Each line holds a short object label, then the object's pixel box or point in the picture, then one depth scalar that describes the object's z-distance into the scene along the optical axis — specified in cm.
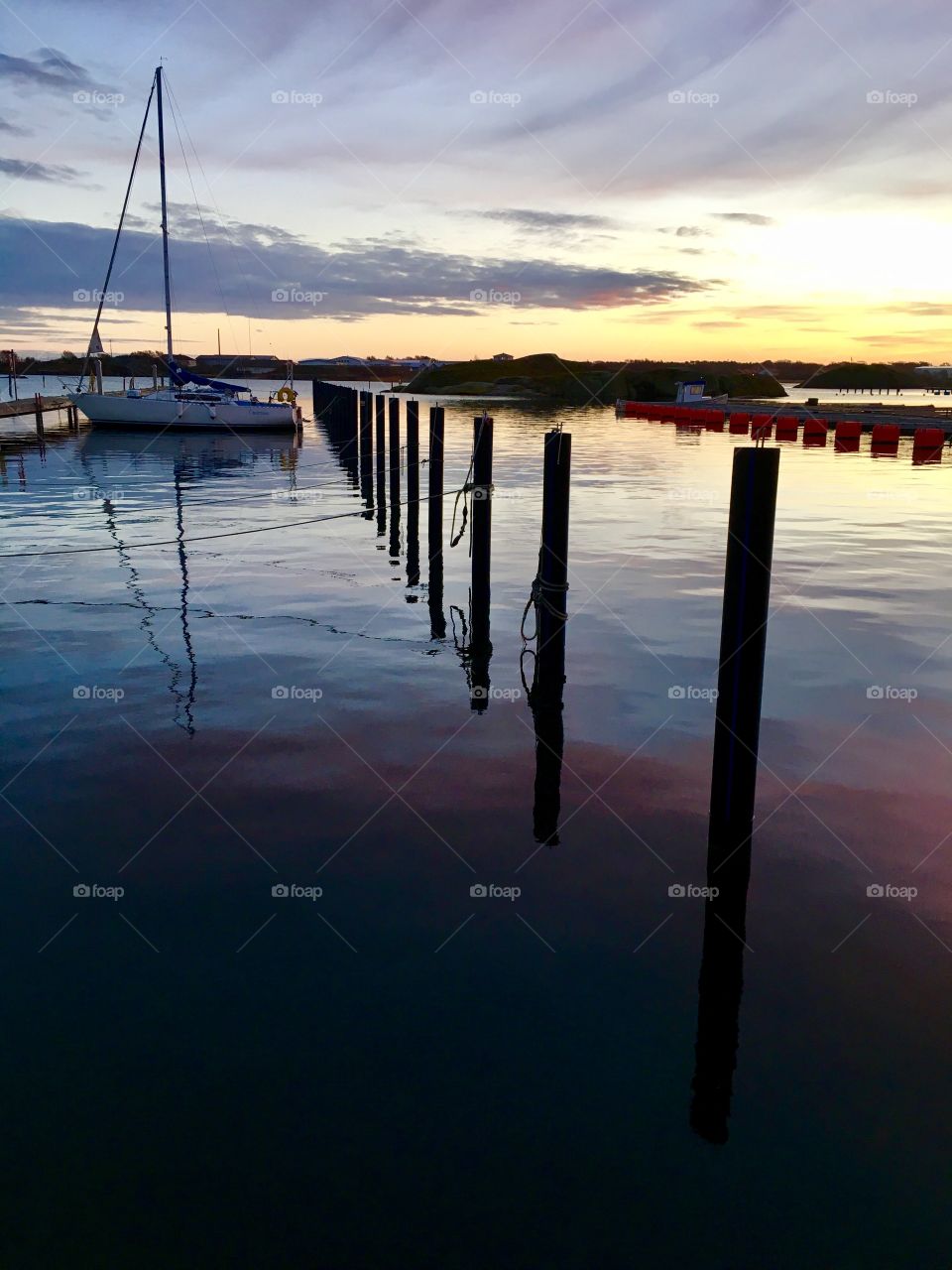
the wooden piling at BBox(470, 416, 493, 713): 1379
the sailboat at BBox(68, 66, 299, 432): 5453
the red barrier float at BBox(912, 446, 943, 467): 4619
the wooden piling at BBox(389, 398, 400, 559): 2309
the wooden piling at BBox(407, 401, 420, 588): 2123
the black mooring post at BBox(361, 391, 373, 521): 3140
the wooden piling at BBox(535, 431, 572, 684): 1153
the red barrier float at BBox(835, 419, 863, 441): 5772
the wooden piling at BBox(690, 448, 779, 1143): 650
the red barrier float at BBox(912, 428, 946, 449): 4997
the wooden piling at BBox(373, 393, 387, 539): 2623
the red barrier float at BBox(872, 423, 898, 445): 5488
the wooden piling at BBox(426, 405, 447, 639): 1731
